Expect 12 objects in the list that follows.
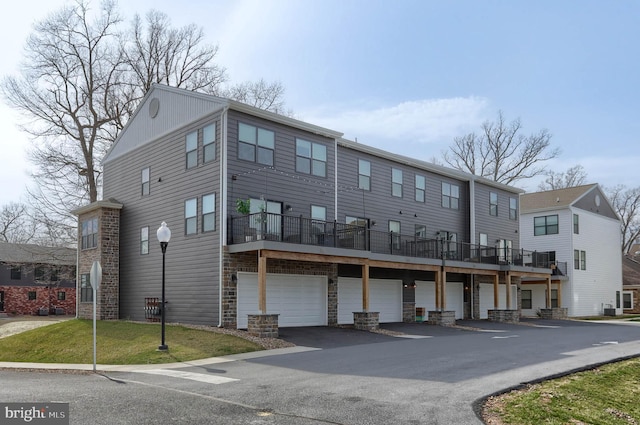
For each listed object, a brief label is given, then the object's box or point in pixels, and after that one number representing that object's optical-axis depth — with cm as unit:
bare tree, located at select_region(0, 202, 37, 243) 6581
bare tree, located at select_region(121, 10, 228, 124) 3812
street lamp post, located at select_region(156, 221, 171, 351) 1720
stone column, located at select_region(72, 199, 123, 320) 2666
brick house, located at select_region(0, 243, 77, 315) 4503
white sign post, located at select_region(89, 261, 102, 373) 1412
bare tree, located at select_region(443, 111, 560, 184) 5228
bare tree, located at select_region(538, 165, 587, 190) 6138
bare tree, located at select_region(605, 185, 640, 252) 6638
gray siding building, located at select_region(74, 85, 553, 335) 2170
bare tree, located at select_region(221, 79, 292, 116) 4200
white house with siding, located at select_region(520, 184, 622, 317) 3931
